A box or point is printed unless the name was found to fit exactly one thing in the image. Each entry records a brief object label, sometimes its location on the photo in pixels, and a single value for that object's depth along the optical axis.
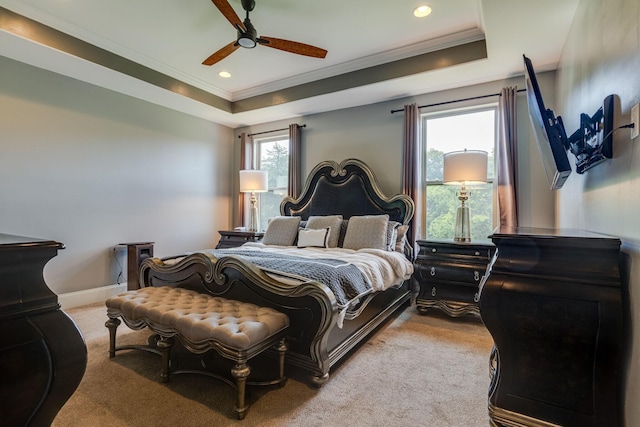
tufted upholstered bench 1.69
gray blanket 2.13
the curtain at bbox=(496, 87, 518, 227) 3.41
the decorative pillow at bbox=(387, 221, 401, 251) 3.61
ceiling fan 2.46
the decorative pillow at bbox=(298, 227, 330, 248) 3.69
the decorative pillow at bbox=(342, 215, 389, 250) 3.50
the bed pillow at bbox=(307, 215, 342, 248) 3.79
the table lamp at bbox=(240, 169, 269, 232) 4.91
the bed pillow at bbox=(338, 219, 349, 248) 3.81
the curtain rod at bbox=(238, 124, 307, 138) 5.34
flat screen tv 1.65
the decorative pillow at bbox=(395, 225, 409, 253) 3.76
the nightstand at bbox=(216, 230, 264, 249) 4.64
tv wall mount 1.47
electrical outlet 1.18
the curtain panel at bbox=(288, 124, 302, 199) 4.96
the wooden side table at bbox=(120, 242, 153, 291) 3.96
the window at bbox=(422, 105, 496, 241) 3.78
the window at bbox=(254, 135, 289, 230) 5.43
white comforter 2.70
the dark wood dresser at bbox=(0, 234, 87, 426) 0.83
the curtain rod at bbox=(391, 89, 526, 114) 3.65
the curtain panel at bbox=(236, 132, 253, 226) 5.54
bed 1.95
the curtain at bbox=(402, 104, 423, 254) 3.98
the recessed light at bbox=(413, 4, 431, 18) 2.81
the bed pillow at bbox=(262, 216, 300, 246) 3.96
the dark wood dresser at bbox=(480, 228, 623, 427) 1.28
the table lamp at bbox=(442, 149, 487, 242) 3.33
